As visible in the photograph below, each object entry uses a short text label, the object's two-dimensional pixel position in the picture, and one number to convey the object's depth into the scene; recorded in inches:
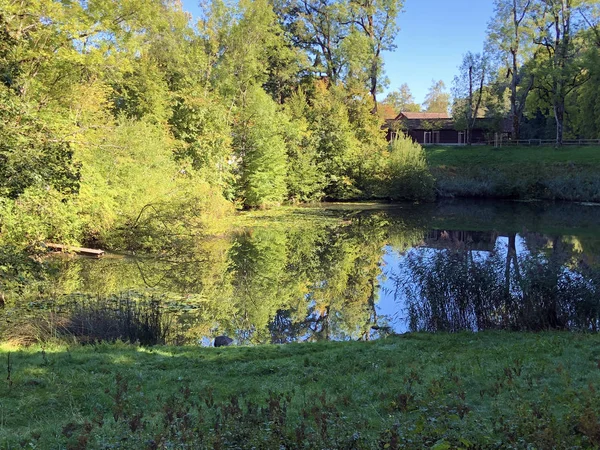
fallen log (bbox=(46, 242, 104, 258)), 633.0
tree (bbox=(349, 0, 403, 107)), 1705.2
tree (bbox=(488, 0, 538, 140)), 1891.0
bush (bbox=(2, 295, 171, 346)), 340.2
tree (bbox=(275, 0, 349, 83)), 1659.7
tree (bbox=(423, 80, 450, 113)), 4141.2
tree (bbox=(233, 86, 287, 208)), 1206.3
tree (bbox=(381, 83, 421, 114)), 3888.3
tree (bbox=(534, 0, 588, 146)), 1784.0
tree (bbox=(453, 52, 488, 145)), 2089.1
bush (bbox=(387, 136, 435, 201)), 1469.0
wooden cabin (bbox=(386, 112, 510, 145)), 2167.8
